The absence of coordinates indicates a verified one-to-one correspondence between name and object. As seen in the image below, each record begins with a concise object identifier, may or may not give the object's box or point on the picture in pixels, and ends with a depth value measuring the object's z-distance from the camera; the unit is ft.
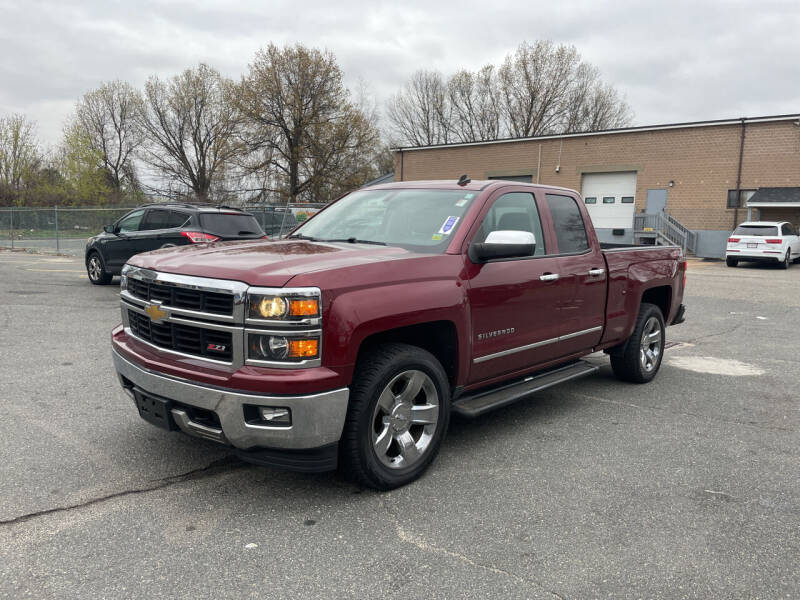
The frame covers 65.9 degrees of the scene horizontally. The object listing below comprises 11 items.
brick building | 84.74
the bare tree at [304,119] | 134.82
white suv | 68.03
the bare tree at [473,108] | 167.73
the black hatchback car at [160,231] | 37.47
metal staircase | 91.35
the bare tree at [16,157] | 152.05
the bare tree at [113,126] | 169.58
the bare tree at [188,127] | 160.04
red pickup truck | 10.15
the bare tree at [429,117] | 177.37
